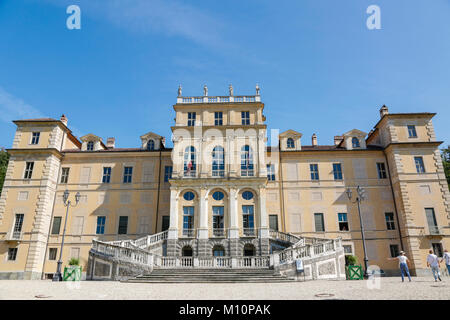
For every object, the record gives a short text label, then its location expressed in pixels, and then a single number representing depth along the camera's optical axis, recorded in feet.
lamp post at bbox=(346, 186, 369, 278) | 76.16
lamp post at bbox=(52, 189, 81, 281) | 76.09
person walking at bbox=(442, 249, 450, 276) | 52.46
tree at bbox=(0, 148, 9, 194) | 129.08
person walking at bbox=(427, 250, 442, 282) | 53.22
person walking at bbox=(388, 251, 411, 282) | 56.23
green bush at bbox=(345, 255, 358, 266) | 81.62
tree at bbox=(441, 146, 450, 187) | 125.74
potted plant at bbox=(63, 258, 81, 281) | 65.00
